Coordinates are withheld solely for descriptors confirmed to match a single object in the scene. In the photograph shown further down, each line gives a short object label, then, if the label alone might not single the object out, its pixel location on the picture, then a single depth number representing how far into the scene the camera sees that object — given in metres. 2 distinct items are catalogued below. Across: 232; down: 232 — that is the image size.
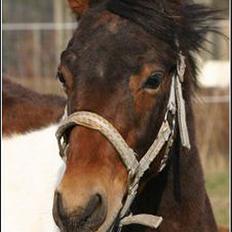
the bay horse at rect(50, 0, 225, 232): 5.37
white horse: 7.20
